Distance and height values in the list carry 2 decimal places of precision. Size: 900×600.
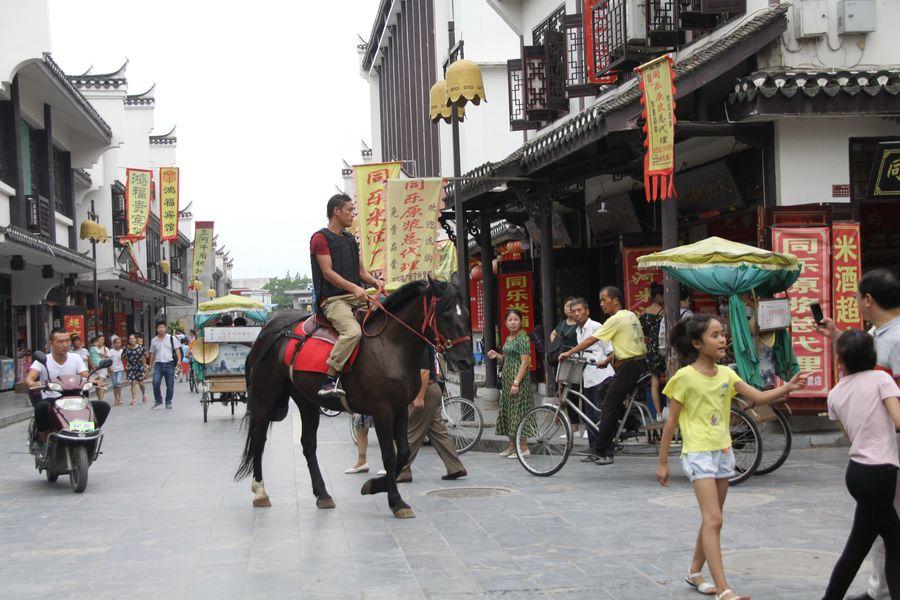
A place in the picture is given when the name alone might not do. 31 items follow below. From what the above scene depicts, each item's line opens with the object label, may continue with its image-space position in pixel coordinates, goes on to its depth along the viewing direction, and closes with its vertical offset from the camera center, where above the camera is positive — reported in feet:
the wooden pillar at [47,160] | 97.91 +14.19
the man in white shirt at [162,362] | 77.66 -4.16
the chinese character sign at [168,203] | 132.46 +13.34
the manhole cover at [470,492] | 32.42 -6.17
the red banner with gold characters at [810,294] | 40.04 -0.20
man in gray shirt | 17.78 -0.65
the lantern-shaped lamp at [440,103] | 56.24 +10.69
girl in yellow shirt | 19.25 -2.32
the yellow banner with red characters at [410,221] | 53.98 +4.11
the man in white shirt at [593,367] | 38.37 -2.73
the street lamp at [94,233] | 107.55 +7.86
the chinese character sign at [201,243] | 172.96 +10.52
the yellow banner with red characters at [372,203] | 65.16 +6.18
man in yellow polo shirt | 36.29 -2.21
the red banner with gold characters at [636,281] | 56.70 +0.68
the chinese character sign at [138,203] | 122.21 +12.42
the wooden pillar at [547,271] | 55.57 +1.35
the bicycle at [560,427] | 36.35 -4.74
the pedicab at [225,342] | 64.64 -2.40
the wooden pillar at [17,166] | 85.76 +12.25
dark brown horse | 29.27 -1.77
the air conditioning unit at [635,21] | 45.37 +12.02
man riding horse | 29.43 +0.63
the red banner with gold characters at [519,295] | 71.77 +0.13
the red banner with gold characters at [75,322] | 95.35 -1.23
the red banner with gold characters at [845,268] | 40.14 +0.76
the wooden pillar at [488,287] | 65.82 +0.69
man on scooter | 36.76 -2.29
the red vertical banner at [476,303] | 90.27 -0.45
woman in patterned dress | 39.93 -3.27
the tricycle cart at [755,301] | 34.14 -0.36
